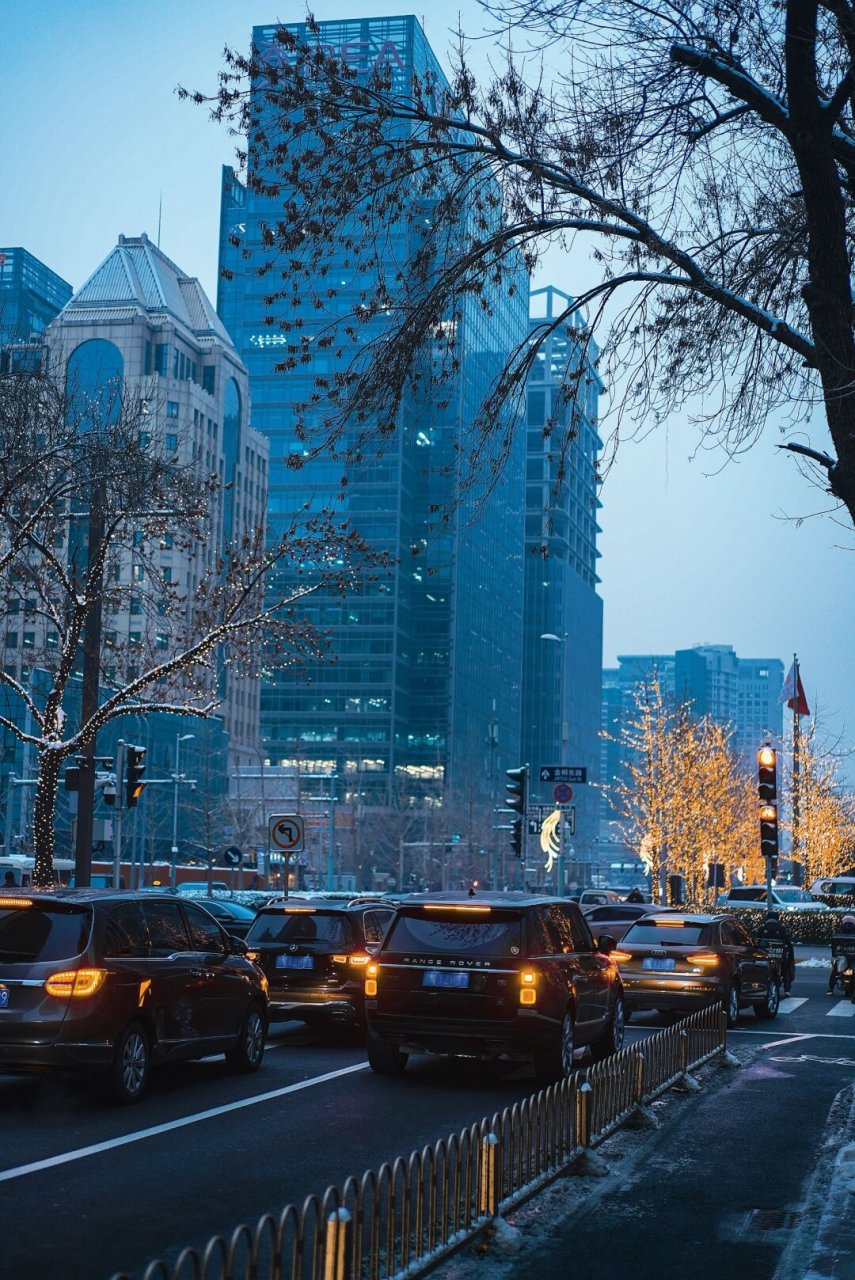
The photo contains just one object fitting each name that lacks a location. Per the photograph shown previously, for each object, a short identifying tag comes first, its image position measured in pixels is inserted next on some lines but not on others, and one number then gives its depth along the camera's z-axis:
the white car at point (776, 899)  48.74
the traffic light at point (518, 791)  32.84
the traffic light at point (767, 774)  29.00
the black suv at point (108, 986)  11.51
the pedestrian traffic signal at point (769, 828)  29.06
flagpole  59.99
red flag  49.25
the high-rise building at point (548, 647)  178.50
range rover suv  13.73
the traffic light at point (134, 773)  27.78
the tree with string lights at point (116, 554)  21.39
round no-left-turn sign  27.14
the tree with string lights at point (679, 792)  58.81
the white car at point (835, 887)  51.25
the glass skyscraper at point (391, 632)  148.75
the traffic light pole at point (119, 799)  28.31
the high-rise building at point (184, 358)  114.31
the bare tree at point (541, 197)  10.14
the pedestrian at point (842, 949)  27.91
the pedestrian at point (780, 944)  27.27
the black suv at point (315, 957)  17.53
